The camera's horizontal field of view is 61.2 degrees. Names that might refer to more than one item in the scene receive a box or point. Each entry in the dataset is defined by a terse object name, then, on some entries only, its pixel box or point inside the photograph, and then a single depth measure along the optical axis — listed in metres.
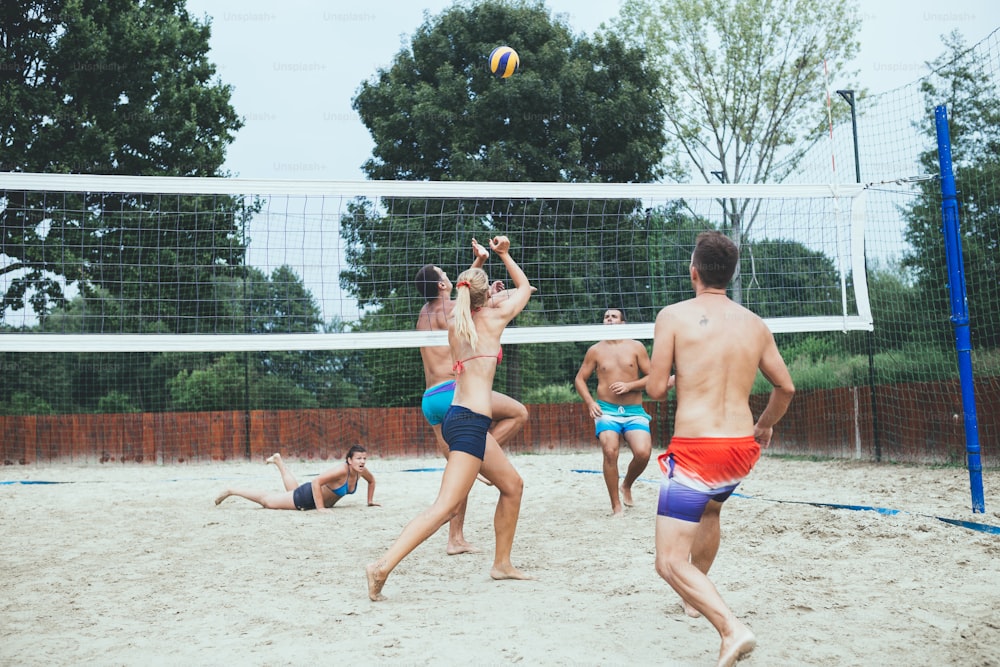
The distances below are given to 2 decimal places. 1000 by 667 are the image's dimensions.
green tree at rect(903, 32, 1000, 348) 11.56
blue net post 6.06
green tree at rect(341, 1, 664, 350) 18.30
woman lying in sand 7.56
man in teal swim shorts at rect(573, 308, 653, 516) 6.77
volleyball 8.23
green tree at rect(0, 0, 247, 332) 15.09
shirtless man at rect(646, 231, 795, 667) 3.20
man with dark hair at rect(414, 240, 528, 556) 5.41
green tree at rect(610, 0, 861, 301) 21.75
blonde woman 4.06
